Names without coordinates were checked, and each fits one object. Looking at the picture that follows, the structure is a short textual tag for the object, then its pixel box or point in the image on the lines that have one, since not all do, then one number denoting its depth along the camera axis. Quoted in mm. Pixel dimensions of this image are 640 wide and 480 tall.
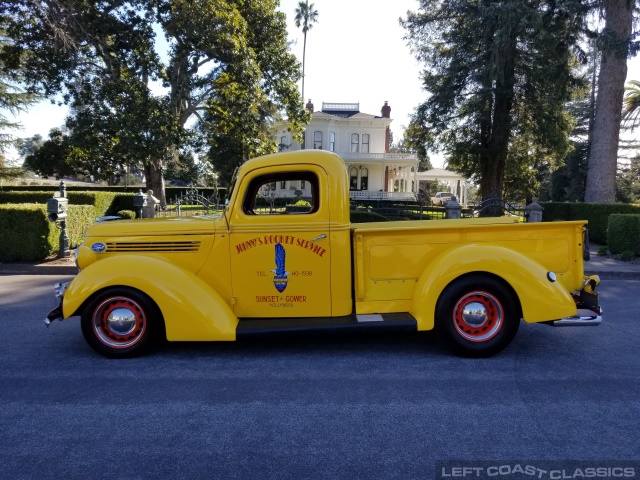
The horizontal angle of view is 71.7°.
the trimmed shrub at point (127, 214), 14650
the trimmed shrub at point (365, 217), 13562
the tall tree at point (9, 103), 20934
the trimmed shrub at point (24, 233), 10273
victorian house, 40406
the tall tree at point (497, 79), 16594
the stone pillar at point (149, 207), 13477
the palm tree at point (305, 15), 44441
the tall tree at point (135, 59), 17625
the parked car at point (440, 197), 40869
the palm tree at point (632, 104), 31828
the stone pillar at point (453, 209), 12612
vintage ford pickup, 4359
